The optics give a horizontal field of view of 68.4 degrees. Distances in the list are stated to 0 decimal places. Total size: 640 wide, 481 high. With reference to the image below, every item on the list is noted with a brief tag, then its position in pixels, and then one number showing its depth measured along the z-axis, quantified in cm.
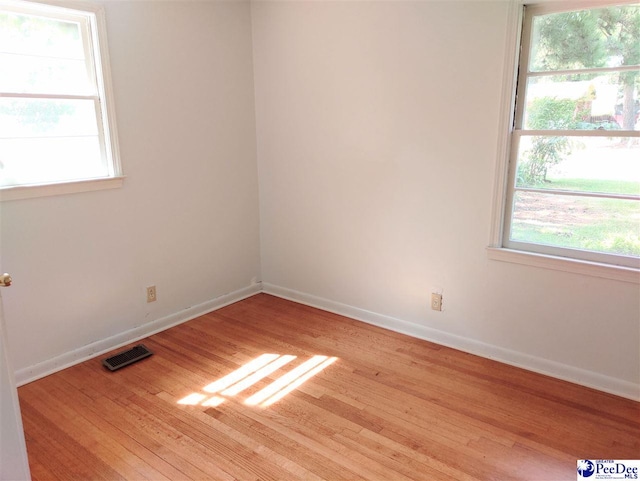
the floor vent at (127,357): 288
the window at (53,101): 252
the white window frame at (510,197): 247
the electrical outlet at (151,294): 330
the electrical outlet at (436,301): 314
